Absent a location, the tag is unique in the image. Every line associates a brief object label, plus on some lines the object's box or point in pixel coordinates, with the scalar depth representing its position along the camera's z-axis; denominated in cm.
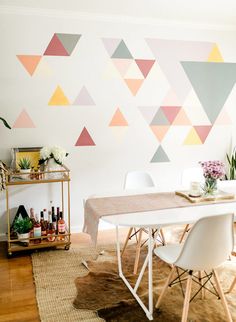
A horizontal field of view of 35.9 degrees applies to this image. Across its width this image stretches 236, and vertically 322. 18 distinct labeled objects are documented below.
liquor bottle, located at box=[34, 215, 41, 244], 344
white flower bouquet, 344
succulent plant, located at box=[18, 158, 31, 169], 342
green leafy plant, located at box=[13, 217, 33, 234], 344
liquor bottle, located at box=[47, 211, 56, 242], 349
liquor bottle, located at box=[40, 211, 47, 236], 352
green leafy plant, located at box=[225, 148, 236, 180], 446
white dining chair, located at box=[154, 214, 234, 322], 205
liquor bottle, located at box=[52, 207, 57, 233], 362
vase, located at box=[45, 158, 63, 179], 346
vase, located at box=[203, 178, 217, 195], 281
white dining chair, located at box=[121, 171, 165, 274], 329
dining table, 233
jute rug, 246
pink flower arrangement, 274
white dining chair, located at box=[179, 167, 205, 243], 351
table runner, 250
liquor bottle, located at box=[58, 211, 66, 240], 354
